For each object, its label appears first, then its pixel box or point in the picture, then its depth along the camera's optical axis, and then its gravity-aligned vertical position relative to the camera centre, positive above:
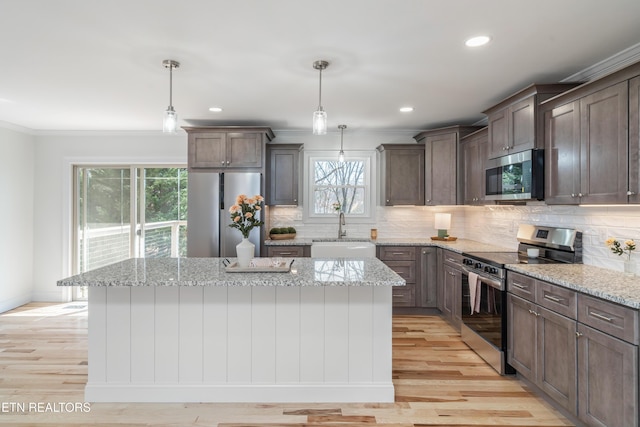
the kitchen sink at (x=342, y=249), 4.29 -0.44
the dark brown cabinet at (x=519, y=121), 2.79 +0.84
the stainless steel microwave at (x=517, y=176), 2.79 +0.33
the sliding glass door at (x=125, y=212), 4.99 +0.03
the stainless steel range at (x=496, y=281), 2.77 -0.59
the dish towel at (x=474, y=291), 3.10 -0.71
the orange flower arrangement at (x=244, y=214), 2.48 +0.00
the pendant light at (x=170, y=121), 2.36 +0.64
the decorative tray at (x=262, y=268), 2.29 -0.37
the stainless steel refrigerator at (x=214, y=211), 4.21 +0.03
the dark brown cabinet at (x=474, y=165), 3.80 +0.57
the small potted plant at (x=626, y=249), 2.28 -0.24
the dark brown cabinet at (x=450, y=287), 3.68 -0.84
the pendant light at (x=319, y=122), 2.29 +0.62
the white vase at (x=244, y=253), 2.46 -0.28
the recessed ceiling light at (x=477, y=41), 2.25 +1.15
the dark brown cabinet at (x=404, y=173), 4.72 +0.56
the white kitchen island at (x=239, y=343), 2.35 -0.89
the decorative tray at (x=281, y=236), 4.61 -0.30
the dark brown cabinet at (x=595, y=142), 2.06 +0.49
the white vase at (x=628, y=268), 2.30 -0.37
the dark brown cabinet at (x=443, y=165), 4.31 +0.64
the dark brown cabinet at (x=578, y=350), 1.71 -0.81
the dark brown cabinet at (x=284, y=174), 4.71 +0.54
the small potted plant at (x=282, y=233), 4.62 -0.26
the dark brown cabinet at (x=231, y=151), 4.30 +0.79
